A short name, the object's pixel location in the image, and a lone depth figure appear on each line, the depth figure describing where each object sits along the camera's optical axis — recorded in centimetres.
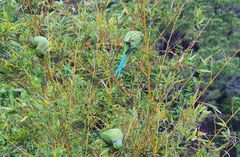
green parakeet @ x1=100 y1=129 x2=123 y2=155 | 674
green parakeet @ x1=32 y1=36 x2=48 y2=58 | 705
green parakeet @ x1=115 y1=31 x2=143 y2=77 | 706
